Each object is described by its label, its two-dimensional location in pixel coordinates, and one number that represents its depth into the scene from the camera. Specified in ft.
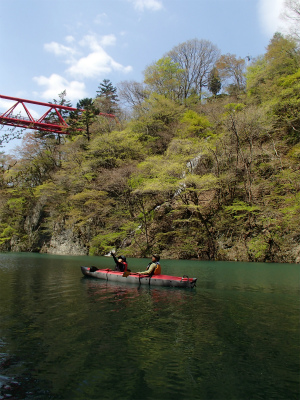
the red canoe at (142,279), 32.45
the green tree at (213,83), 124.57
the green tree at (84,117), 101.48
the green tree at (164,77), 114.21
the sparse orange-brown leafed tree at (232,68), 130.00
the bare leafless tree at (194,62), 125.59
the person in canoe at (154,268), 34.91
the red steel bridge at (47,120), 108.06
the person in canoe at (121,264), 37.93
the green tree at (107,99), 130.00
